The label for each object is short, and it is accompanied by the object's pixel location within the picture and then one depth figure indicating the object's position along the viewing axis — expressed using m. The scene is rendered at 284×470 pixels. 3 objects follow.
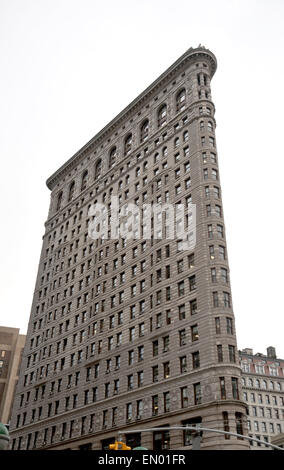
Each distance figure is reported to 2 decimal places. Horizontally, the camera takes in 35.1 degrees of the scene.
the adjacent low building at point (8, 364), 114.06
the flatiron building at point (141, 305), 48.97
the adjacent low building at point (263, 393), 104.69
